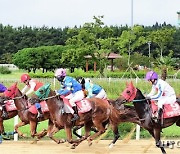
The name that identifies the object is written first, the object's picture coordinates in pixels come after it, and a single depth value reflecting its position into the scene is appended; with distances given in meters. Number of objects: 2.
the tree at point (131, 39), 43.75
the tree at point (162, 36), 50.82
